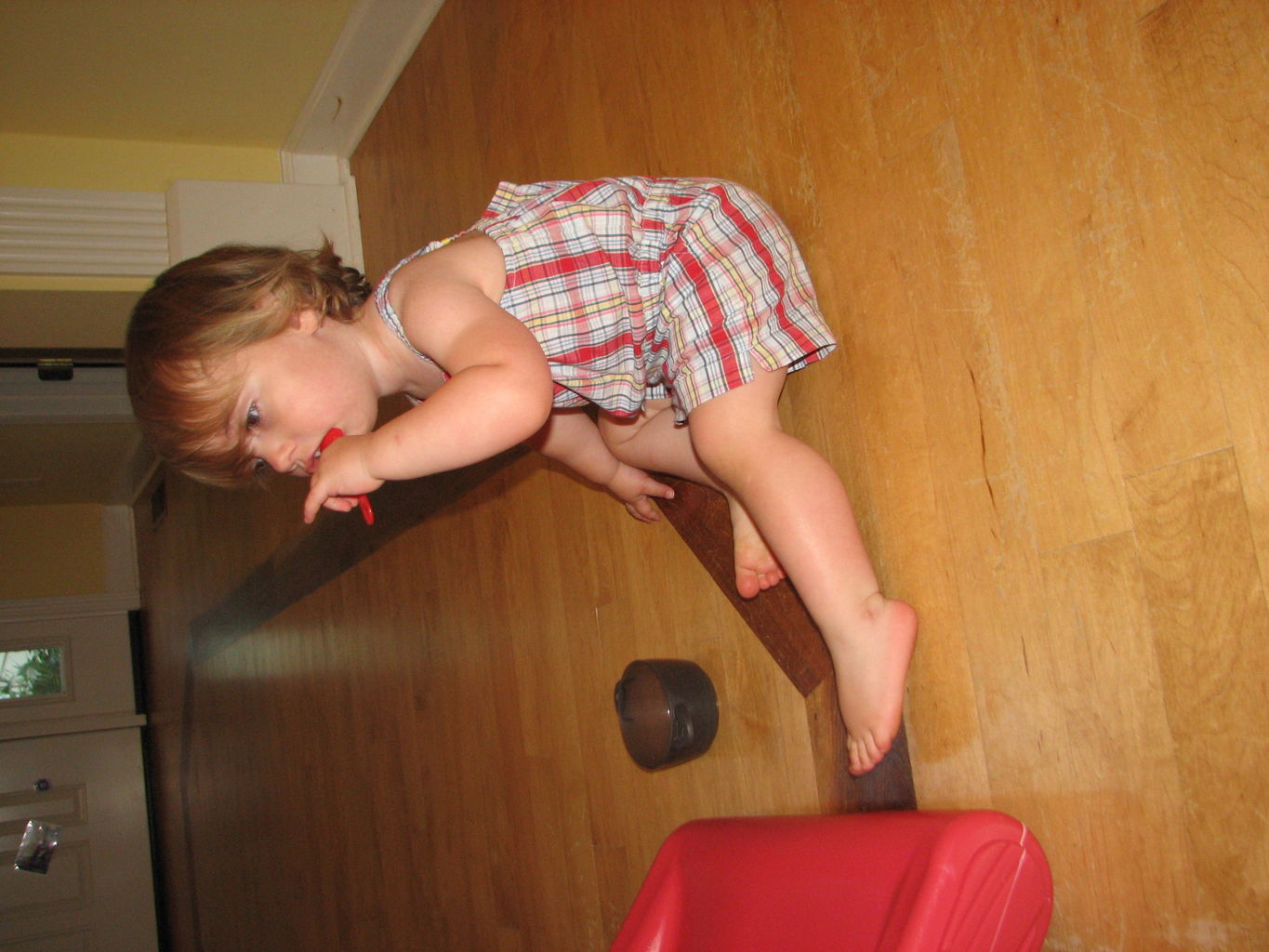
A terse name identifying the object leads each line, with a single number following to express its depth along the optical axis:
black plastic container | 1.31
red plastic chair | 0.78
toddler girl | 1.00
